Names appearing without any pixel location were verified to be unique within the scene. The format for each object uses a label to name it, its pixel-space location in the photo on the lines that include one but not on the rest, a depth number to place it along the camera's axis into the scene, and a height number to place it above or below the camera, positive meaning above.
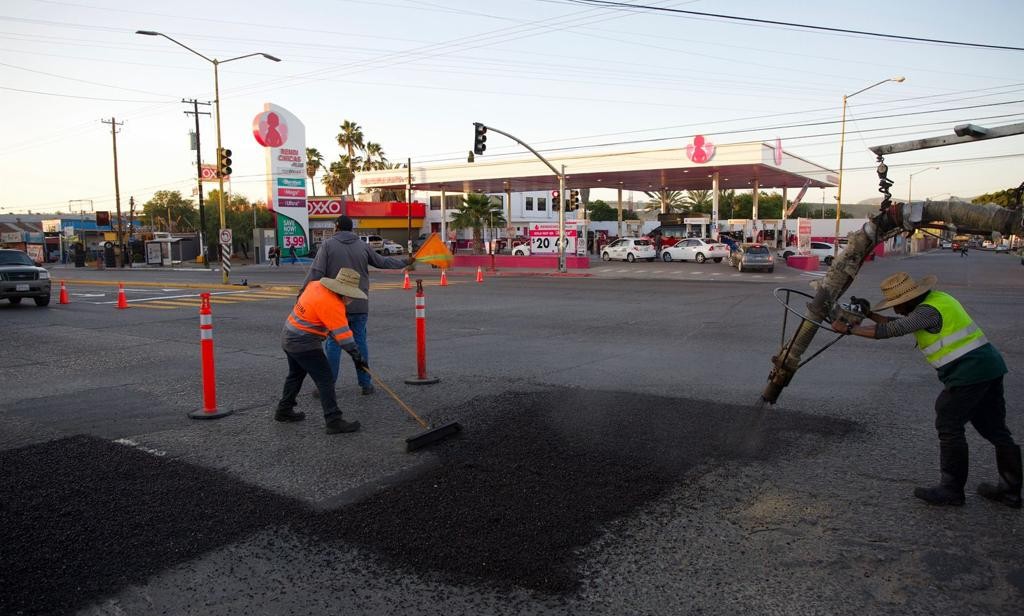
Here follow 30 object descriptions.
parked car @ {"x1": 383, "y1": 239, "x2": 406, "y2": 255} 56.41 -0.10
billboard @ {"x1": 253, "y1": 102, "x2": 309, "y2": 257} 41.38 +4.83
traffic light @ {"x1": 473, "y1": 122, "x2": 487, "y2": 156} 28.47 +4.59
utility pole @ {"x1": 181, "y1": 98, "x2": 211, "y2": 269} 43.72 +4.40
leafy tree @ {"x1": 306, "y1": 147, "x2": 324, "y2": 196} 75.75 +9.60
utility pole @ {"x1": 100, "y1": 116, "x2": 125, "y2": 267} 52.84 +4.79
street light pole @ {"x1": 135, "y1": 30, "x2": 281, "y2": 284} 27.75 +7.25
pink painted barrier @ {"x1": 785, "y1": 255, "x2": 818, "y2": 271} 35.78 -0.90
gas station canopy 39.38 +5.09
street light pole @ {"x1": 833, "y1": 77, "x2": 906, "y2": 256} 39.23 +5.99
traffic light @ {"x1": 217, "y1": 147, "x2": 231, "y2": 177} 30.22 +3.80
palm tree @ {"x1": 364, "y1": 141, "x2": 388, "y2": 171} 75.88 +10.22
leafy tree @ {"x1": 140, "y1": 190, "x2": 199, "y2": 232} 85.88 +4.68
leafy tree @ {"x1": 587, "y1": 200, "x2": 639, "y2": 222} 110.94 +5.57
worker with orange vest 5.85 -0.74
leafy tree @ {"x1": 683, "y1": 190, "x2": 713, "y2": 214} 83.69 +5.40
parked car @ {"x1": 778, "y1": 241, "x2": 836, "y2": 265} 42.56 -0.37
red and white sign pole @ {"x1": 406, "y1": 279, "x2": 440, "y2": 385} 8.28 -1.29
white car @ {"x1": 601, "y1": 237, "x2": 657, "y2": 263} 44.12 -0.27
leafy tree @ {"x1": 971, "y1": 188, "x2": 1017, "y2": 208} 60.53 +4.90
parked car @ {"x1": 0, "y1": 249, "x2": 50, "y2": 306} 18.45 -0.87
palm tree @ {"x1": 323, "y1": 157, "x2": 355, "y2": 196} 74.44 +7.62
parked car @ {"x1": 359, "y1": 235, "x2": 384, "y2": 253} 55.76 +0.41
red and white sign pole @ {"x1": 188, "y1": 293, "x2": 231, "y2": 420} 6.78 -1.28
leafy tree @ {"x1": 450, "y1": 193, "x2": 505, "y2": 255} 52.81 +2.49
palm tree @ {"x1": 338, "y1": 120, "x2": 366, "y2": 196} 73.06 +11.72
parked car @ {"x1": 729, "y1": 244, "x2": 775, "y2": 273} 33.31 -0.67
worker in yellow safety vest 4.39 -0.94
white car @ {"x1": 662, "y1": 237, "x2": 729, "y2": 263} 41.31 -0.33
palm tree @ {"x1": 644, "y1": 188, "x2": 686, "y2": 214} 83.07 +5.47
